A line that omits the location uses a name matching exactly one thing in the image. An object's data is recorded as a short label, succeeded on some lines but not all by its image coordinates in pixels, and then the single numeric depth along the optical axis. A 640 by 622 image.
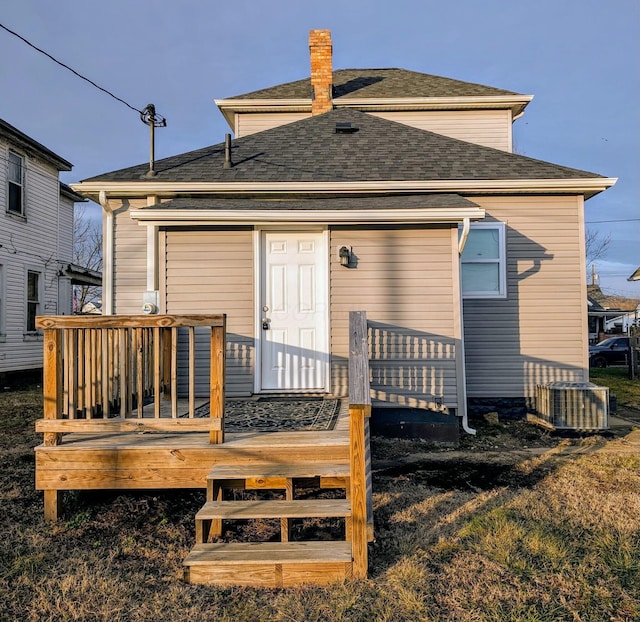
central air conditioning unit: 5.88
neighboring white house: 10.96
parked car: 18.30
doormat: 3.95
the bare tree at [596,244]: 31.72
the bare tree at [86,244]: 31.31
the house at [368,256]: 5.57
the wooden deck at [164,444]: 3.09
